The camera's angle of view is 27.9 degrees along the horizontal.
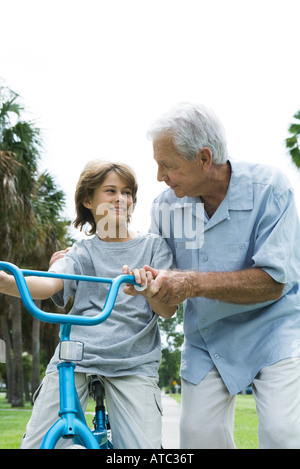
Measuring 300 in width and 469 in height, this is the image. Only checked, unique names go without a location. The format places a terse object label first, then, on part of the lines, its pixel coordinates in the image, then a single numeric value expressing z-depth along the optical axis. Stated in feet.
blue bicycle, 5.99
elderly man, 8.33
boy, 7.80
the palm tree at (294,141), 56.59
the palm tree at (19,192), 37.76
